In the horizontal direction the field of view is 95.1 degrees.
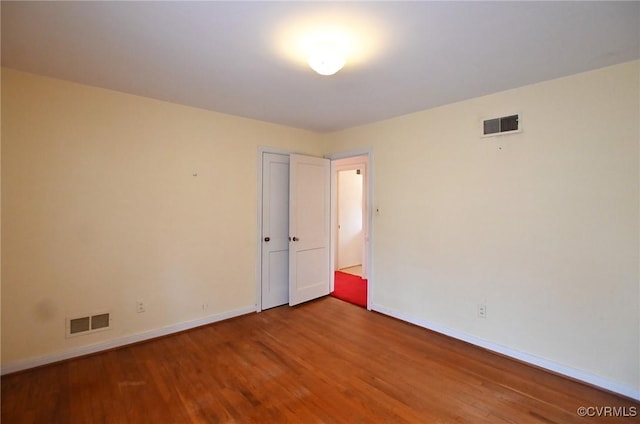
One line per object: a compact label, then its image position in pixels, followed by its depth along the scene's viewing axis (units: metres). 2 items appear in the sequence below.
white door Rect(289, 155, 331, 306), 4.07
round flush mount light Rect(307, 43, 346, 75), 1.90
